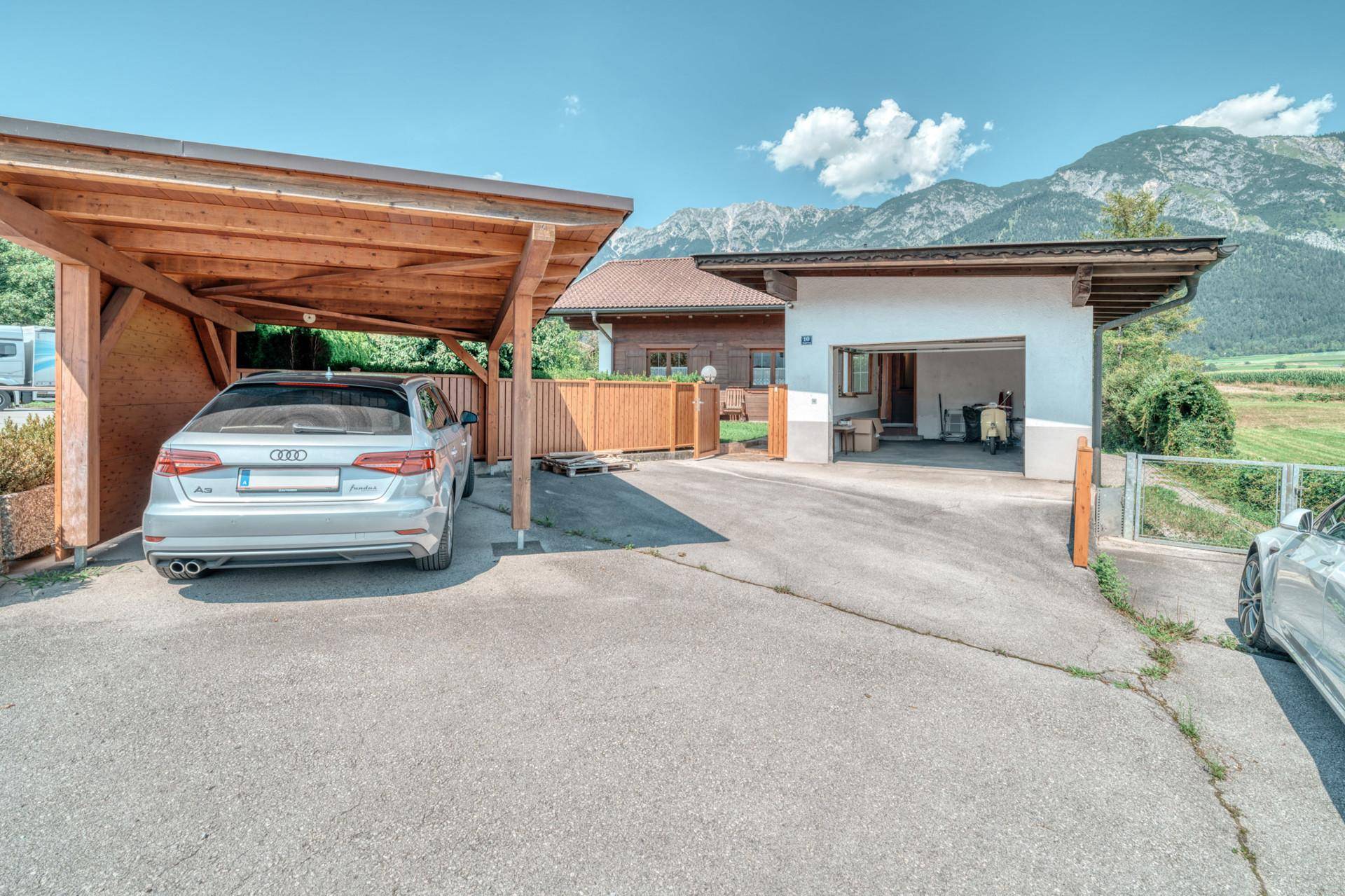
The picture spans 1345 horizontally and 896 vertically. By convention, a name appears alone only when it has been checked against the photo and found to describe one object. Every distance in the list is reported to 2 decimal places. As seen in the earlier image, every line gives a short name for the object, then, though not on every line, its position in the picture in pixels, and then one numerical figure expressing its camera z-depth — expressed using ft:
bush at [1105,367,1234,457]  37.68
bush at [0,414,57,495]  17.24
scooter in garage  49.93
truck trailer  53.78
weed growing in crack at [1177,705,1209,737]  9.78
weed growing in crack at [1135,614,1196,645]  14.07
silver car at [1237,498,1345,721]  9.33
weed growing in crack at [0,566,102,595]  15.38
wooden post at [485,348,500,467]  36.01
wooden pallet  35.88
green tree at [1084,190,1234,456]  38.24
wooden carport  14.52
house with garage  31.53
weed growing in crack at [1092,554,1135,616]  16.19
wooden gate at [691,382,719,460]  44.60
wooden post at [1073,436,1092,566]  19.33
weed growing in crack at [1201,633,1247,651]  13.53
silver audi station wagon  13.46
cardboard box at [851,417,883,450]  51.16
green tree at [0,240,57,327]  86.84
